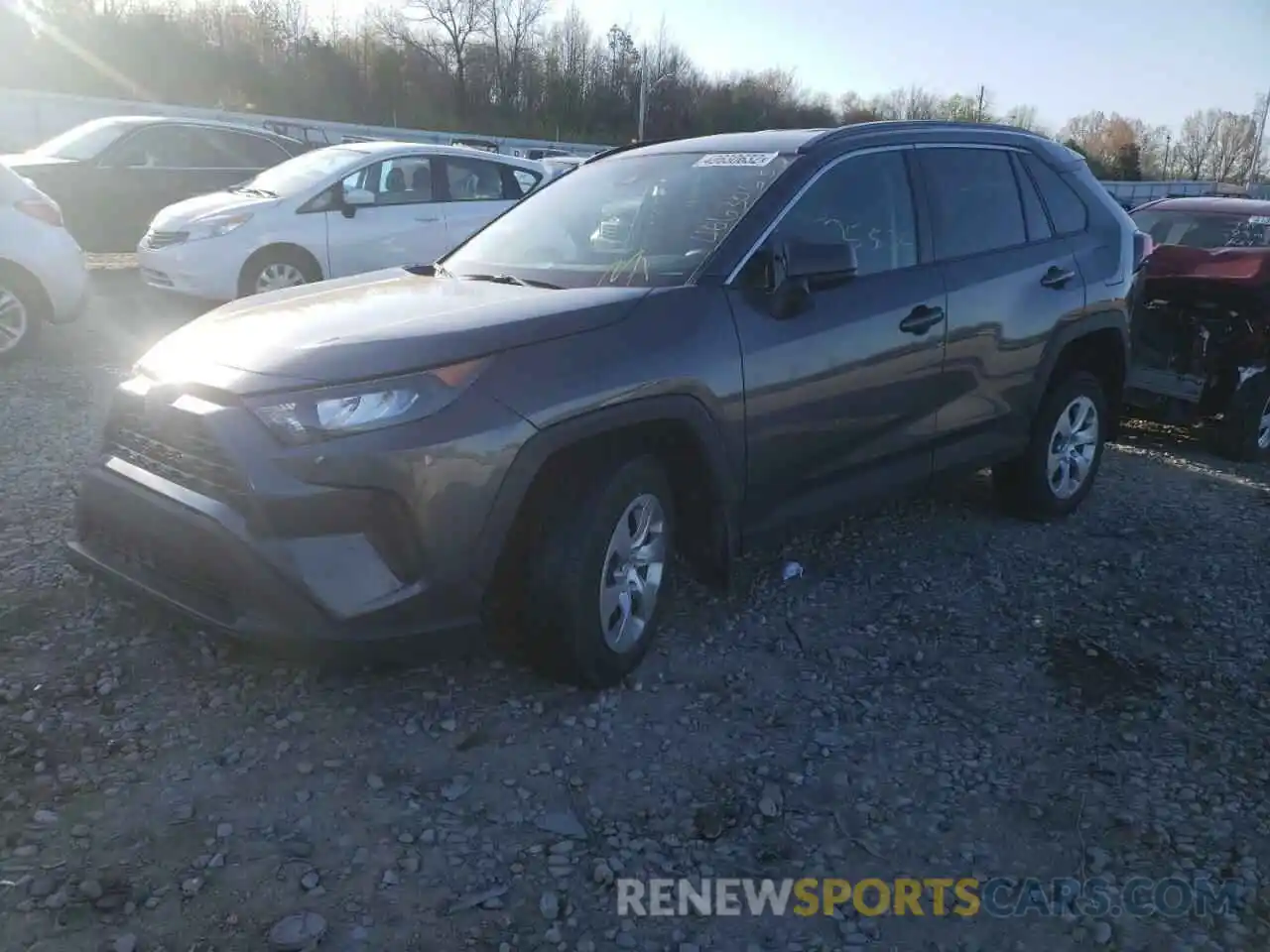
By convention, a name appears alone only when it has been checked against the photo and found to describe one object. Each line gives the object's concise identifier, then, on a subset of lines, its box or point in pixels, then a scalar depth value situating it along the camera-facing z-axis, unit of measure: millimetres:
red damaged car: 7348
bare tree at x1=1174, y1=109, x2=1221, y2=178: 75000
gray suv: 3023
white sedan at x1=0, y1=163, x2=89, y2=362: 7410
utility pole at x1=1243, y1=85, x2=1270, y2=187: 68125
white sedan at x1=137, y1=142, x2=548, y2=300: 9086
